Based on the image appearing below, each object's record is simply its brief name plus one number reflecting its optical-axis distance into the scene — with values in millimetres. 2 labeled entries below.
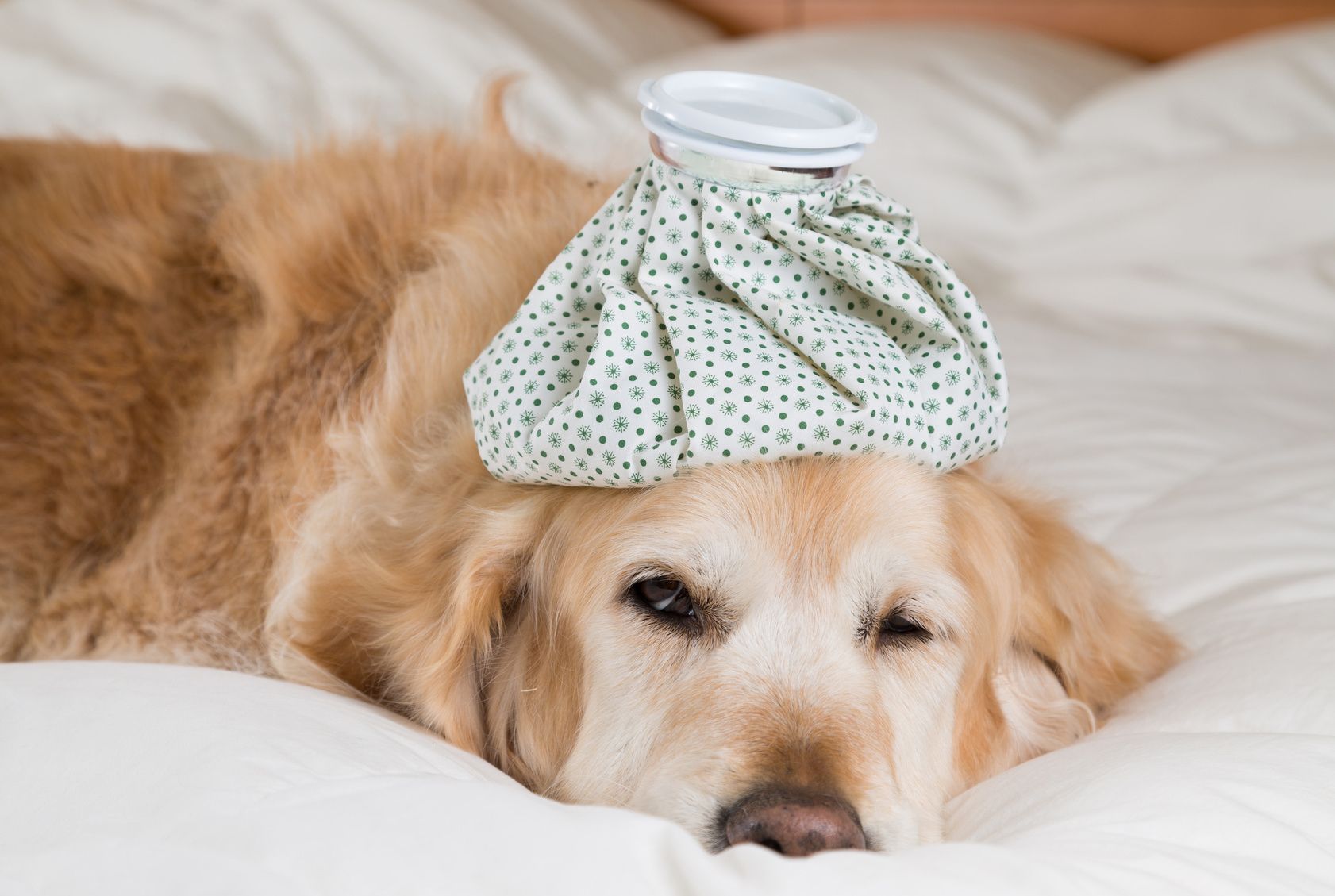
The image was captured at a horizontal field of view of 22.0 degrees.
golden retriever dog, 1002
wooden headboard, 1957
